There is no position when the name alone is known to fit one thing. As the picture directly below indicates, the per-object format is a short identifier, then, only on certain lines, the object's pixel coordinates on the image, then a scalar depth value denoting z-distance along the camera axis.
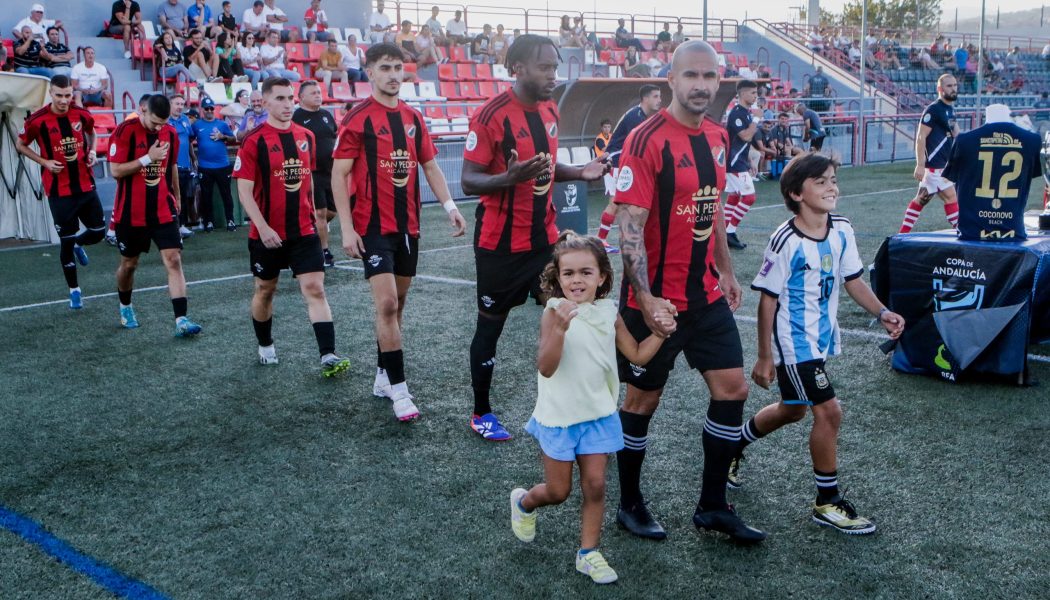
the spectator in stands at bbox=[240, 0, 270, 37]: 20.78
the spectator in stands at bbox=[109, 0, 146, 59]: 19.17
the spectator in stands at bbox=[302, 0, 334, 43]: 22.00
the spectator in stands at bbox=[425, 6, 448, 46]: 24.50
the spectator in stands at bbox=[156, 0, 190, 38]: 19.25
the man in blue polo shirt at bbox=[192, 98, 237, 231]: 14.39
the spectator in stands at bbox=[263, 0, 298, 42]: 21.19
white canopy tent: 13.25
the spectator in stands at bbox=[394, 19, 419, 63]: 22.72
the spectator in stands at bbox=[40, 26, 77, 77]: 15.98
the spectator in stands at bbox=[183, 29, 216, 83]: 18.22
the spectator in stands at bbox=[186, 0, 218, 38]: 19.09
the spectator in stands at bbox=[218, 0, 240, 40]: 19.50
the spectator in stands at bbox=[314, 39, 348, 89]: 20.14
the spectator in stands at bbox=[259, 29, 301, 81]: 19.56
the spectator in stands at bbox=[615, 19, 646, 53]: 29.02
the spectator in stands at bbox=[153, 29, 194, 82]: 17.62
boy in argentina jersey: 3.84
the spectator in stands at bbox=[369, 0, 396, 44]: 22.94
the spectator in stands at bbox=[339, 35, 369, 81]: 21.03
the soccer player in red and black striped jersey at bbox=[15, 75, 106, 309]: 8.92
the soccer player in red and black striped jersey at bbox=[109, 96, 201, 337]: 7.69
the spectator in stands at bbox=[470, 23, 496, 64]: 25.22
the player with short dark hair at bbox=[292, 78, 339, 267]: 9.23
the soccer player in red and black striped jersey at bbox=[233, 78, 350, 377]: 6.36
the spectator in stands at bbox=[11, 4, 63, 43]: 16.45
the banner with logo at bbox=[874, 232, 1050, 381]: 5.70
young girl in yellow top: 3.35
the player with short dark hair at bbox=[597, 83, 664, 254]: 10.18
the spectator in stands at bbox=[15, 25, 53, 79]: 15.73
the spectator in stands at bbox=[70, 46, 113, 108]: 15.89
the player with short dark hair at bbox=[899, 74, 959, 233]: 9.96
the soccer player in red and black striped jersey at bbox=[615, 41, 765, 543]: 3.66
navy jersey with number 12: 6.45
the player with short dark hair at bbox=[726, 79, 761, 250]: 11.37
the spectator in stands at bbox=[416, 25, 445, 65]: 22.64
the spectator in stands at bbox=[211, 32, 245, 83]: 18.62
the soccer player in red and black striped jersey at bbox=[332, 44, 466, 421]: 5.44
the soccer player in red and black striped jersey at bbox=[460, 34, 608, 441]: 4.75
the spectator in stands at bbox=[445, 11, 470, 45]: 25.28
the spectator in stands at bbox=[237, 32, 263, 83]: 19.15
